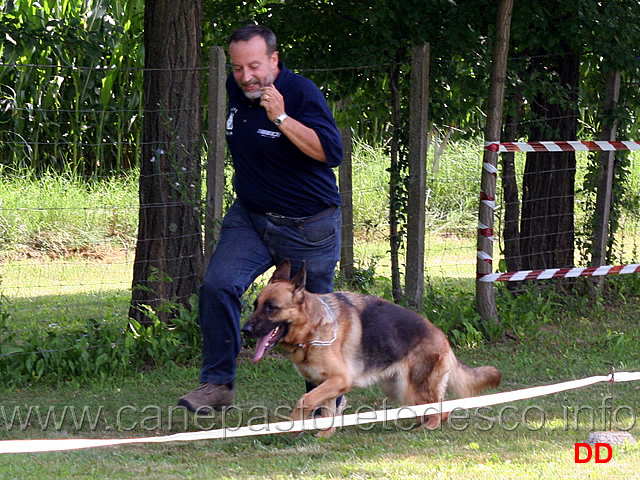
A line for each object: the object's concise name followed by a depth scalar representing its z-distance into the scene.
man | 9.33
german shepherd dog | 9.31
